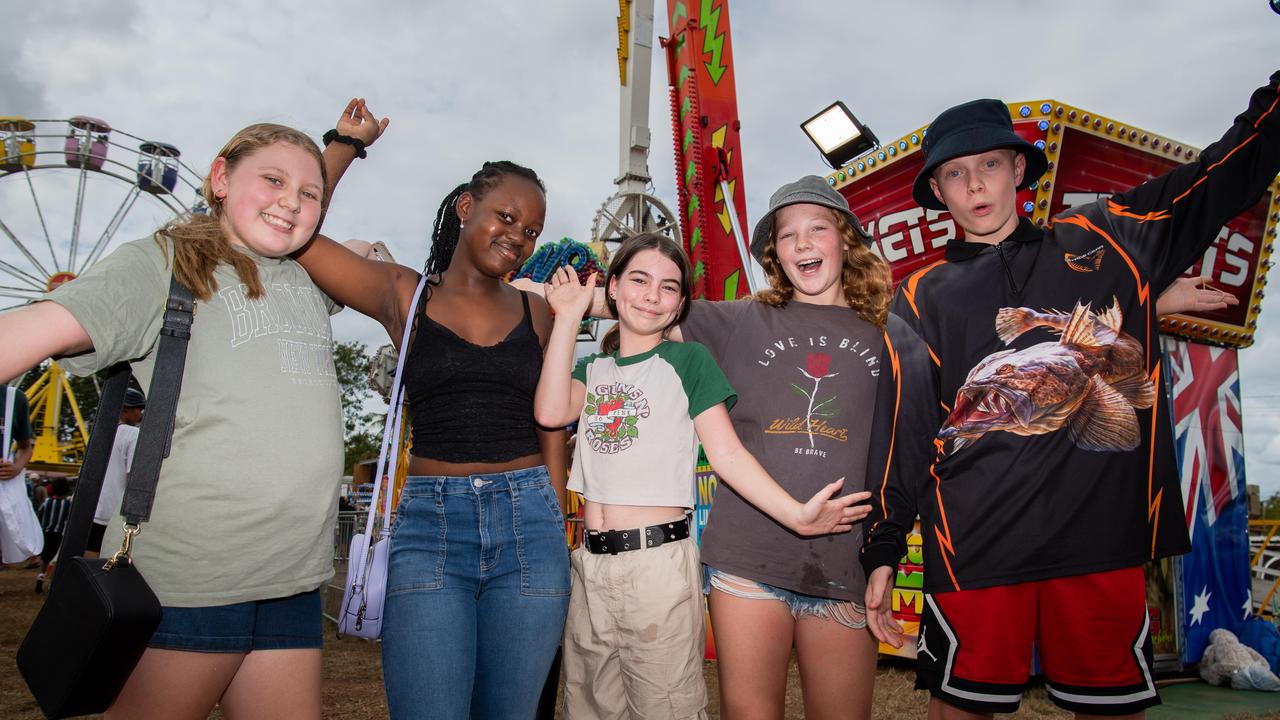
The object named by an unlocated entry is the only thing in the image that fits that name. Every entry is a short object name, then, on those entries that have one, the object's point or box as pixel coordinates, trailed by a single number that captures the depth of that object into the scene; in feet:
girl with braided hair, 6.63
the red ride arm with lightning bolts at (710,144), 31.37
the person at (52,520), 35.58
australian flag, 20.40
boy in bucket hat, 6.88
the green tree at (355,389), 137.59
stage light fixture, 21.39
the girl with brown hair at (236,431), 5.52
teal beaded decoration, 10.20
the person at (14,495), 19.95
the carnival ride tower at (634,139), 41.73
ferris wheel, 69.36
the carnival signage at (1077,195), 18.17
